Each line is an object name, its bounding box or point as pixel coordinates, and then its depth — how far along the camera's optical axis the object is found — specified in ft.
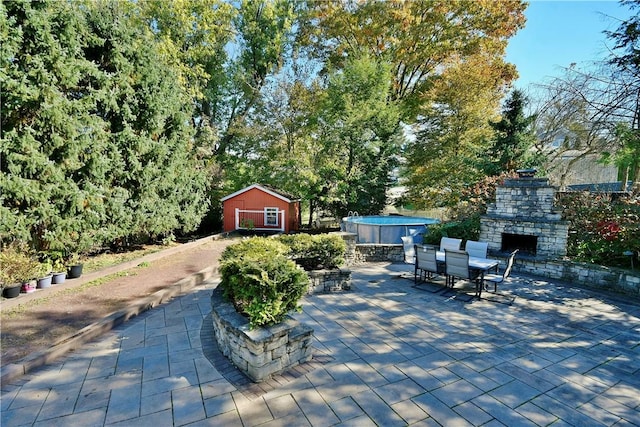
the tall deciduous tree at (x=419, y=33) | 48.60
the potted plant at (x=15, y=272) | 17.90
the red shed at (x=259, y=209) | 48.91
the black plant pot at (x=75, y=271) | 22.11
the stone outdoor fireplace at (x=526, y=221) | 23.82
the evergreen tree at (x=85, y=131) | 20.34
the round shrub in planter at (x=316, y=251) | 21.13
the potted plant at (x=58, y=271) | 21.04
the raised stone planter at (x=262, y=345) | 10.43
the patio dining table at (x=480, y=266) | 18.76
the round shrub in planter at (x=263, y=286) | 11.18
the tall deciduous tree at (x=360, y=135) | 49.80
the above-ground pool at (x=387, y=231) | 31.58
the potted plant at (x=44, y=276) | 20.02
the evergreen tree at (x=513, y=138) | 33.04
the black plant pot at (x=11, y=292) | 17.76
